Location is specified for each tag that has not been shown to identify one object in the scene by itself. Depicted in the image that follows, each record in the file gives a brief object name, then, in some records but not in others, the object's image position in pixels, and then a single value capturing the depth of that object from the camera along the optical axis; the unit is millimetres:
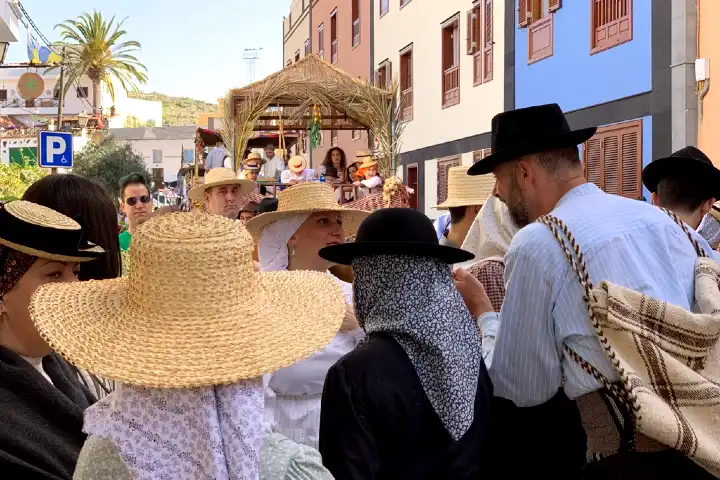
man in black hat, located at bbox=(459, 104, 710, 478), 2660
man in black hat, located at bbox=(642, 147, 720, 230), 4484
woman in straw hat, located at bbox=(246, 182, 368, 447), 4180
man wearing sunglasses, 7319
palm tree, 56781
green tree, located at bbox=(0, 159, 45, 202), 19219
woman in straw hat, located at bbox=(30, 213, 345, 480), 1744
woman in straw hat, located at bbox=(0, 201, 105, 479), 2283
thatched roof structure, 12359
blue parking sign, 11695
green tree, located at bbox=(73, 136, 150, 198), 43125
